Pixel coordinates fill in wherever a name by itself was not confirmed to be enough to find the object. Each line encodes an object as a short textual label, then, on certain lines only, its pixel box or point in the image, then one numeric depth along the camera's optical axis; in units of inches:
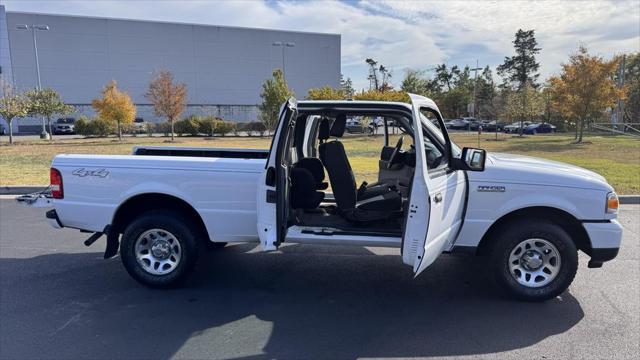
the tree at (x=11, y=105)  1068.5
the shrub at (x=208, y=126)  1494.8
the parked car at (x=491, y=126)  2223.2
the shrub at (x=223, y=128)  1504.7
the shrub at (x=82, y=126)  1425.7
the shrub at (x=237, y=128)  1568.5
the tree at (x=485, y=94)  2562.5
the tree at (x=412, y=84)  1715.1
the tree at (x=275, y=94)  1381.6
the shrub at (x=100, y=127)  1398.9
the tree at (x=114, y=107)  1213.7
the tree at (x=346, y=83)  3217.0
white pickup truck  169.5
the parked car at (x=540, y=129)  1931.6
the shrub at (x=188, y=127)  1497.3
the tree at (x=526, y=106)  1528.1
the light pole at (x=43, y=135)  1376.7
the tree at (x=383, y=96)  1202.6
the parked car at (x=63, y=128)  1728.6
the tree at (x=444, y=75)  3393.2
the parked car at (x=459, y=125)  2365.9
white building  2426.2
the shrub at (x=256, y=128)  1547.7
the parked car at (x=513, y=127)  1975.4
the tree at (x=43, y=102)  1189.7
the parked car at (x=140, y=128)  1644.3
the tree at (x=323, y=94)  1261.1
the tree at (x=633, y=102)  1835.6
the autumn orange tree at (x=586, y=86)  1101.1
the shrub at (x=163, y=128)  1537.3
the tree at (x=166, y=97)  1302.9
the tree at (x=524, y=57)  3137.3
